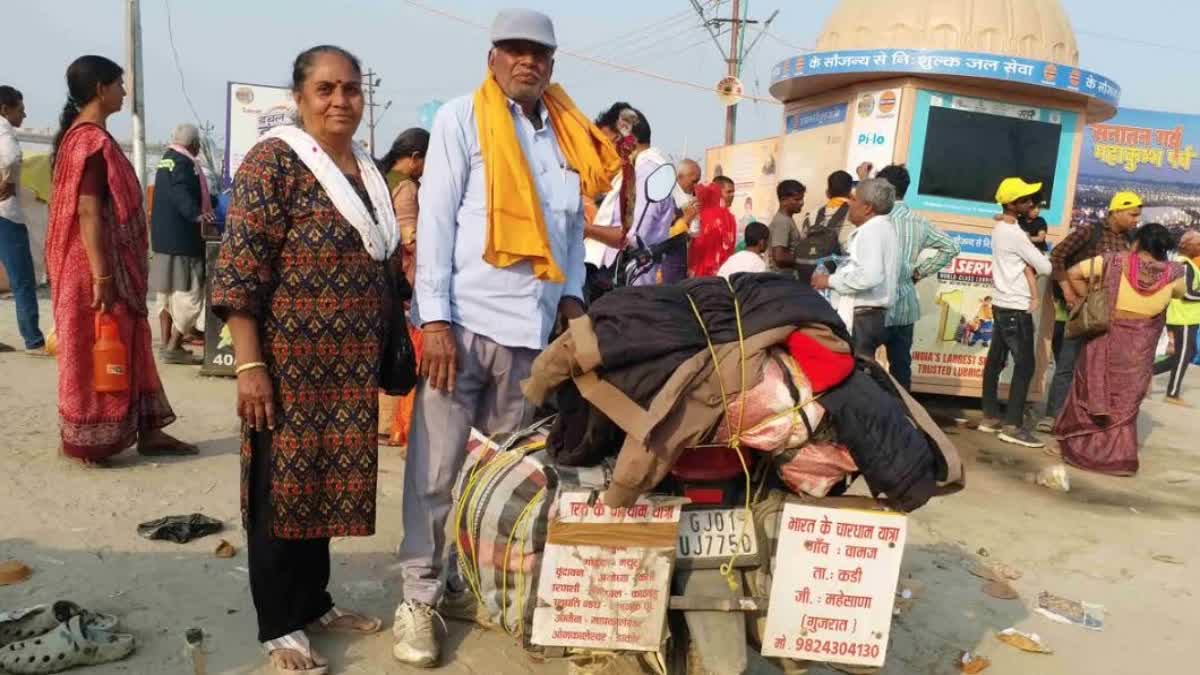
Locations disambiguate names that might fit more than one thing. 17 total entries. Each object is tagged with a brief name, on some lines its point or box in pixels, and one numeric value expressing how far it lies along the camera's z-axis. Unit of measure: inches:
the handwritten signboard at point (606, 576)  88.7
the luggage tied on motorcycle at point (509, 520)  93.8
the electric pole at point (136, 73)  483.2
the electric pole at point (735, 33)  1075.9
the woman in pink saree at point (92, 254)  164.9
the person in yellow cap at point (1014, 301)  240.2
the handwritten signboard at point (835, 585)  88.7
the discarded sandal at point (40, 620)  106.3
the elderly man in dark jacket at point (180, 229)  265.7
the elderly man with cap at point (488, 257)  108.3
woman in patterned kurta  99.3
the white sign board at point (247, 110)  362.9
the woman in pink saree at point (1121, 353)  227.9
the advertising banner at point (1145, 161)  713.0
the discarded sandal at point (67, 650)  100.9
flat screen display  265.9
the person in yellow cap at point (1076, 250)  246.2
